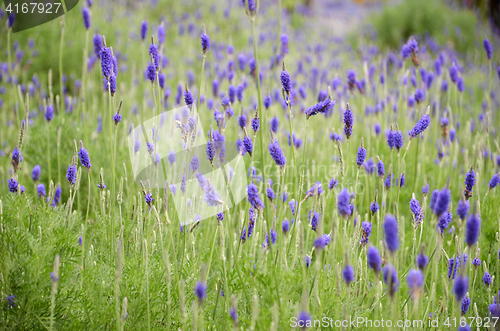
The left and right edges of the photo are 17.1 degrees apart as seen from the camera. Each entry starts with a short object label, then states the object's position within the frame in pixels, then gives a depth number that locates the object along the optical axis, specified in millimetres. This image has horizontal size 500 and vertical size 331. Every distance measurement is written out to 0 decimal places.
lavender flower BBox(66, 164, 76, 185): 1857
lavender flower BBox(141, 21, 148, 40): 2038
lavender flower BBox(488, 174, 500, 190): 1922
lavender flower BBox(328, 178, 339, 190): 1871
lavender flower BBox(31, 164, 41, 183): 1988
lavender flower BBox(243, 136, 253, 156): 1810
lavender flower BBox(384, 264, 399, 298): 1655
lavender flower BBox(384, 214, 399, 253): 1654
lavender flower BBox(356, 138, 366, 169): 1860
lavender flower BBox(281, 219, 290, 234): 1884
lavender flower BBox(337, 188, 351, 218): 1718
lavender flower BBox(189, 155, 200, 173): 1838
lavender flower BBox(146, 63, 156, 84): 1888
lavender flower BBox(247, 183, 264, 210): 1771
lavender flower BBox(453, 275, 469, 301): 1660
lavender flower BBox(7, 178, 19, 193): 1886
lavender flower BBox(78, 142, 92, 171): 1840
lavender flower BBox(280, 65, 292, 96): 1799
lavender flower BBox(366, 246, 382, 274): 1671
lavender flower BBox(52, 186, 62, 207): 1967
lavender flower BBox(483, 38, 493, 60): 2229
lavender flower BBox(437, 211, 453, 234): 1802
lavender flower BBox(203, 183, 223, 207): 1787
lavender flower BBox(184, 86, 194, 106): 1862
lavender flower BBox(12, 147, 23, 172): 1909
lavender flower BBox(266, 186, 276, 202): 1800
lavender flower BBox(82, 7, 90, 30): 2038
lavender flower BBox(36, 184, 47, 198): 1943
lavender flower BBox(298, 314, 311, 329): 1674
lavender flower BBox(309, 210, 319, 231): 1849
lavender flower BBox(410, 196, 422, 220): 1830
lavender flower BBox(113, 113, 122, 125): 1847
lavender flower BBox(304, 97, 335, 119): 1799
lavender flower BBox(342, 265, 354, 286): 1705
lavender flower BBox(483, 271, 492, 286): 1867
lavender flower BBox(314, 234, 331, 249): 1707
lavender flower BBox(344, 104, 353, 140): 1843
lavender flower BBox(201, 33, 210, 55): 1841
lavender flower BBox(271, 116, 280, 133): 2001
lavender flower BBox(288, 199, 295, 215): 1925
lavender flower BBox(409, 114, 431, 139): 1869
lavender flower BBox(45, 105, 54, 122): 2040
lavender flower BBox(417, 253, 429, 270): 1711
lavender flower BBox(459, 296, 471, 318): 1832
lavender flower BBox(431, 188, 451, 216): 1686
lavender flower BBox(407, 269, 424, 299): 1652
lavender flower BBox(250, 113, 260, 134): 1858
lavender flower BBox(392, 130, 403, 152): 1892
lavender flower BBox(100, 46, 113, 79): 1836
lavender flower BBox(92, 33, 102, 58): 2021
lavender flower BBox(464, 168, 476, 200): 1825
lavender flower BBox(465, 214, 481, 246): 1672
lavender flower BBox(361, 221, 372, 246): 1866
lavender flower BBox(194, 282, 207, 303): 1711
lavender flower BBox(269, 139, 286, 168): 1764
